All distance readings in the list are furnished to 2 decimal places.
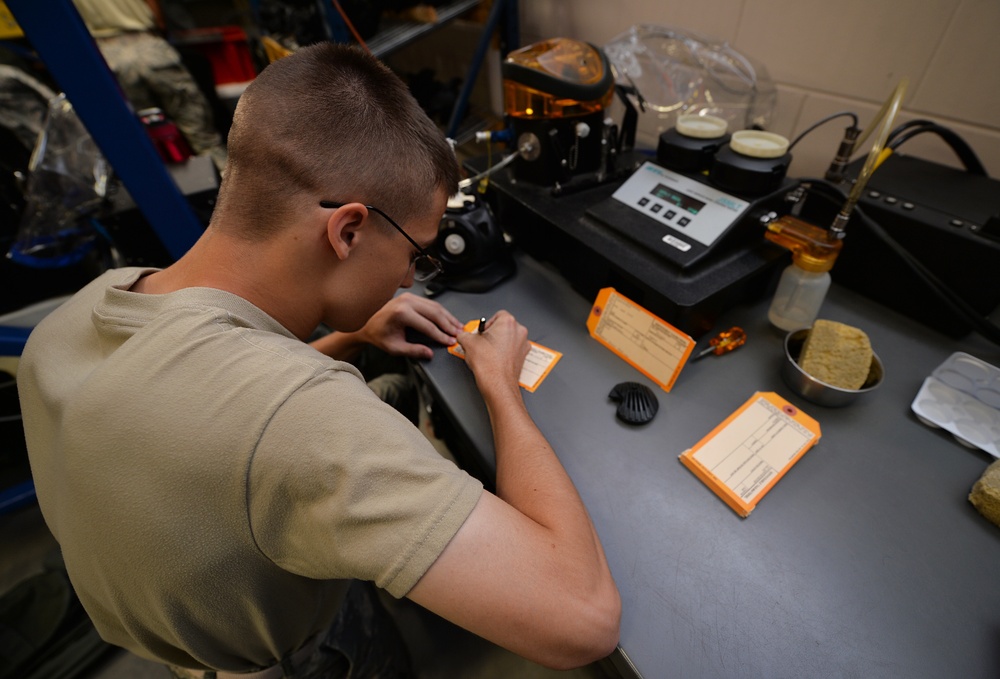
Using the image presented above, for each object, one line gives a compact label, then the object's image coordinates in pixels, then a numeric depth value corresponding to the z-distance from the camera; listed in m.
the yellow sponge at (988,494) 0.55
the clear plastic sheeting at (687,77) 1.19
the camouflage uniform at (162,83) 2.35
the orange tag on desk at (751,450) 0.60
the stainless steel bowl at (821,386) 0.68
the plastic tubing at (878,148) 0.63
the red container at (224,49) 2.87
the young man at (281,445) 0.40
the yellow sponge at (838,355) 0.68
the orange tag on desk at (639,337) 0.72
